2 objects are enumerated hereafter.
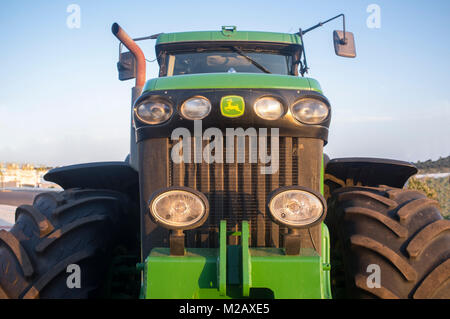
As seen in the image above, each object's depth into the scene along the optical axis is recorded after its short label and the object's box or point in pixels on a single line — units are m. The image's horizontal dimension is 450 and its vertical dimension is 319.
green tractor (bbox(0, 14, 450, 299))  2.54
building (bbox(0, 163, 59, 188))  30.38
